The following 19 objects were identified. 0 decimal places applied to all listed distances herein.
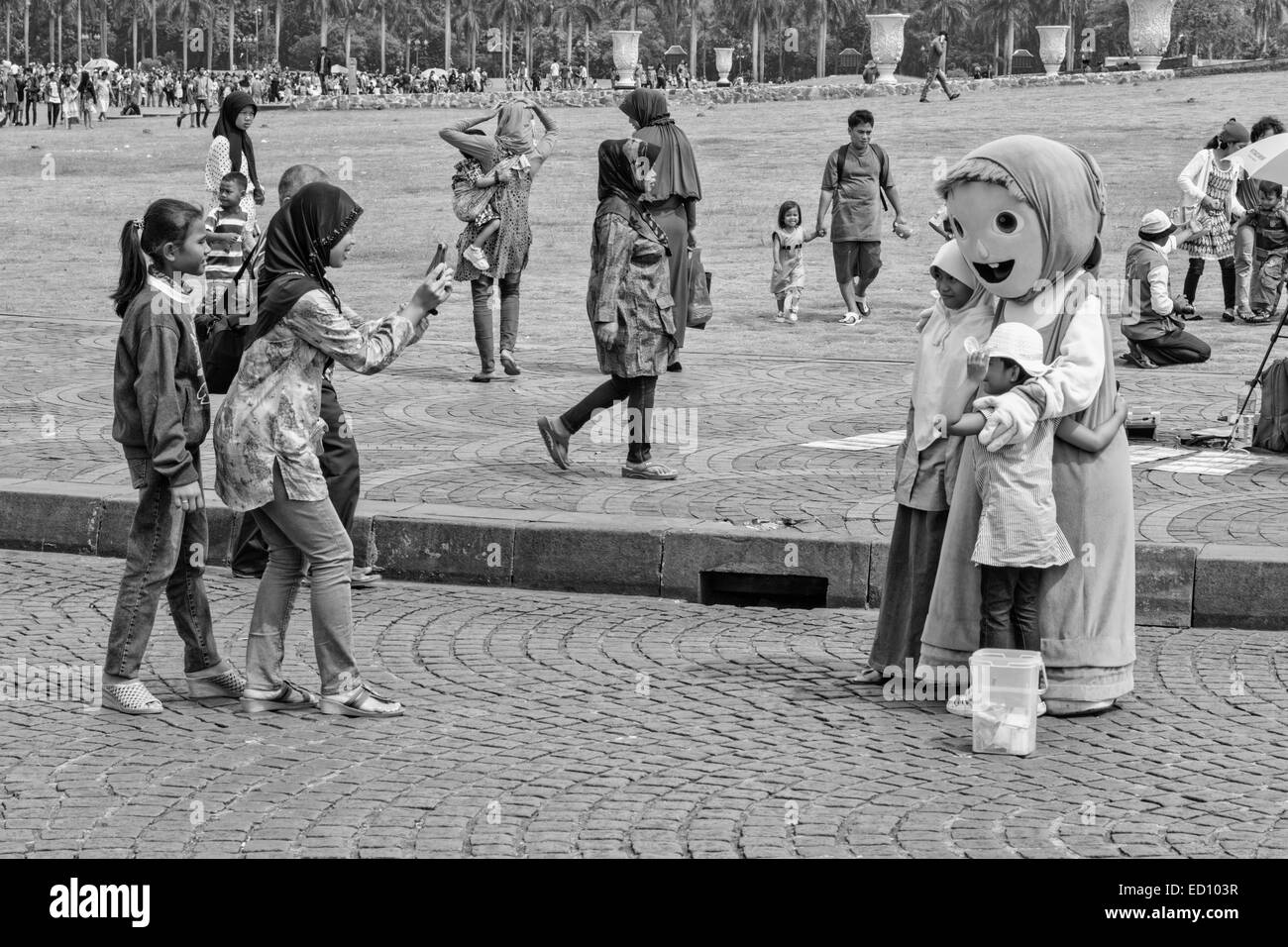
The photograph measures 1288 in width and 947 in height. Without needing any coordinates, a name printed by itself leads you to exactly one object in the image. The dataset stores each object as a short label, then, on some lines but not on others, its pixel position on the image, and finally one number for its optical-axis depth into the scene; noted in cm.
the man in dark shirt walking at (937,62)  4174
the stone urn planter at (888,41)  5325
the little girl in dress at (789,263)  1505
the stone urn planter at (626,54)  5928
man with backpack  1495
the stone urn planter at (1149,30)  5125
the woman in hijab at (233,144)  1061
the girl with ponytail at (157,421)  555
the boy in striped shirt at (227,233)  977
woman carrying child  1159
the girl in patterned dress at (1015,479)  547
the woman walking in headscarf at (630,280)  847
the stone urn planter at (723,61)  7362
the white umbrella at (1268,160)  1001
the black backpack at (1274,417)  930
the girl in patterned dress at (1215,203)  1569
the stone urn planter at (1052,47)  6562
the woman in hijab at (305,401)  545
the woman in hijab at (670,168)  1084
